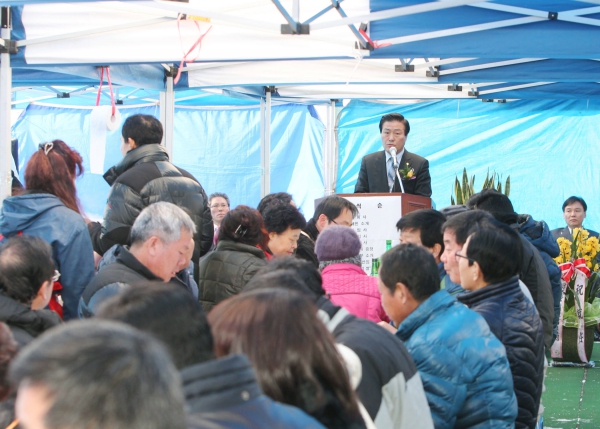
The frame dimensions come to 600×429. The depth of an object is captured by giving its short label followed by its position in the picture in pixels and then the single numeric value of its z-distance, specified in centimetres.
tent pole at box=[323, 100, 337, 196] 998
